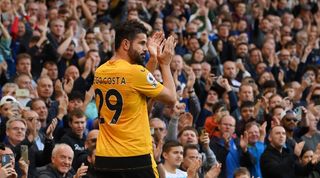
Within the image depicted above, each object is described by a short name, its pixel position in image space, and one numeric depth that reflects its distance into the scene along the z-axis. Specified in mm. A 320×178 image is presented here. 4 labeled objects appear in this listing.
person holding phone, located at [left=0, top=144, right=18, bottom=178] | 8758
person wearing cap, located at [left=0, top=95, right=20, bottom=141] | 11884
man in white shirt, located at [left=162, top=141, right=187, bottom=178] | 10953
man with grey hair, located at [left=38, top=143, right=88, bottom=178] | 10211
